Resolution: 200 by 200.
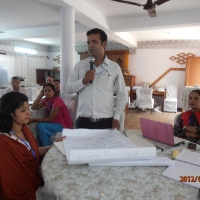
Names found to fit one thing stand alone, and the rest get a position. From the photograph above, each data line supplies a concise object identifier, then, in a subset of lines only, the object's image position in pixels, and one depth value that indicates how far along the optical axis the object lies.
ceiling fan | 2.12
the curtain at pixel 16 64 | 6.72
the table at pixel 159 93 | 6.41
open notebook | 0.83
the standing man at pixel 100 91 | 1.60
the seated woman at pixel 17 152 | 0.99
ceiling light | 6.96
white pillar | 2.76
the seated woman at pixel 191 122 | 1.70
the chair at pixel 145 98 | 5.75
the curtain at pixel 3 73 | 6.41
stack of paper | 0.89
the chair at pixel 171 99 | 6.15
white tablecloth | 0.73
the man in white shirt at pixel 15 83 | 3.88
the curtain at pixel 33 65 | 7.60
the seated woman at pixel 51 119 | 2.37
